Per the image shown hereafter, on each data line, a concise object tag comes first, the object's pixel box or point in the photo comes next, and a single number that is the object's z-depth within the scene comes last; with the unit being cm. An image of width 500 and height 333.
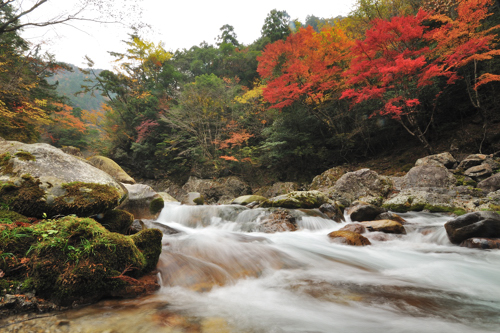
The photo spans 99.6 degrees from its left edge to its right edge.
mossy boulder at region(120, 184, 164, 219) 726
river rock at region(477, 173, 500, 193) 692
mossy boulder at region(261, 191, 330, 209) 801
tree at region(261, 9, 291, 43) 2292
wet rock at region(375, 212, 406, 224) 645
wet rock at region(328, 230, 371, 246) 498
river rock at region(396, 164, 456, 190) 816
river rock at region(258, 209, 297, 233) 652
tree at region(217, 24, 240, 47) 2830
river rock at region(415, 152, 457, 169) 909
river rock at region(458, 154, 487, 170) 823
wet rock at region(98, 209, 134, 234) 364
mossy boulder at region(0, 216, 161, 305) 193
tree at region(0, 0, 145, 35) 603
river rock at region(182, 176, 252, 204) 1519
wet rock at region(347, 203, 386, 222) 695
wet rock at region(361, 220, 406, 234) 561
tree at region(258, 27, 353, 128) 1212
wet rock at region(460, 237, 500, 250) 403
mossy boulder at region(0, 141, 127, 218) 294
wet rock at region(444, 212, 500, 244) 415
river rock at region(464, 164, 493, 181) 759
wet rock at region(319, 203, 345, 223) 729
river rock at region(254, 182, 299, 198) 1352
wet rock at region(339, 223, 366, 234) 575
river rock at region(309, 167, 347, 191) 1211
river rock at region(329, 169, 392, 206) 920
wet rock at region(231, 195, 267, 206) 990
